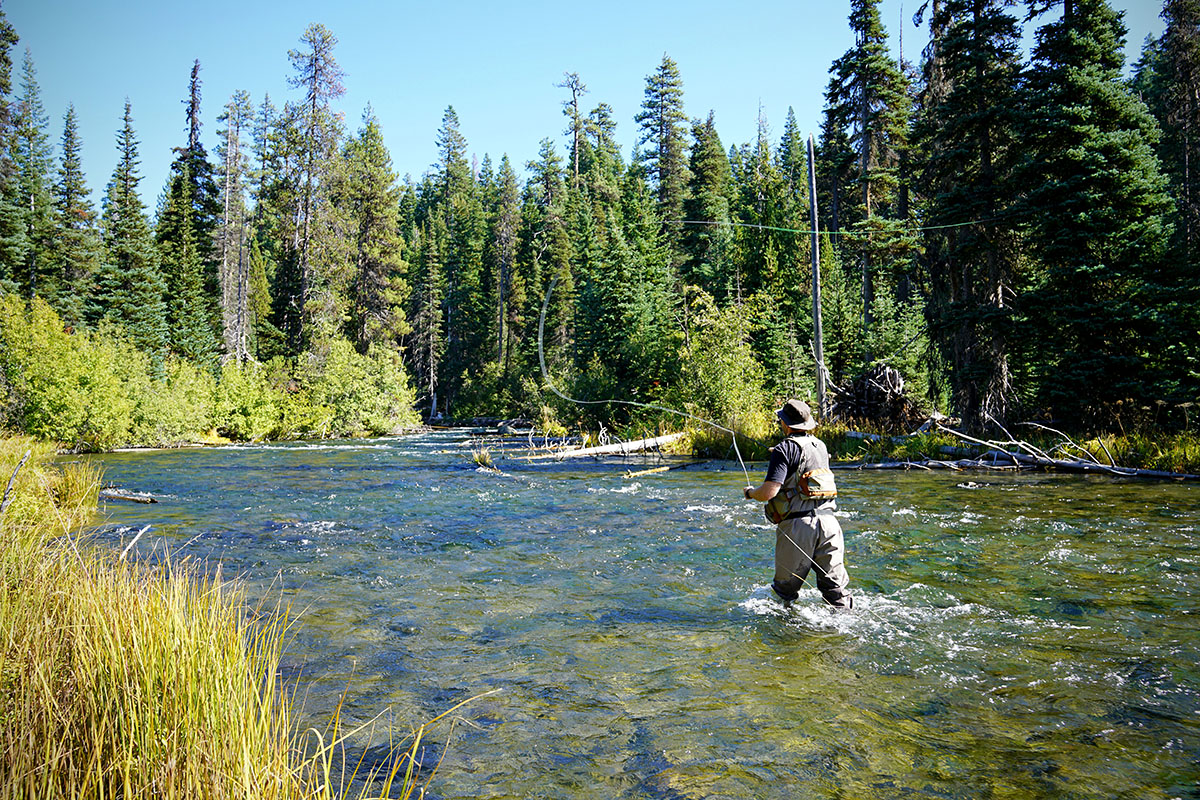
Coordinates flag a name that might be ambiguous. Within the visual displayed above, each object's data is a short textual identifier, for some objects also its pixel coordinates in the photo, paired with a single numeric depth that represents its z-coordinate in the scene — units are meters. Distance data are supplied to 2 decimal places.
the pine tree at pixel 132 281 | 41.09
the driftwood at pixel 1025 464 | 14.88
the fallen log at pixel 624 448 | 23.34
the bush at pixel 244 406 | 34.69
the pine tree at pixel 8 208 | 37.38
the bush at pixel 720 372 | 24.94
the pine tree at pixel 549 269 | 51.81
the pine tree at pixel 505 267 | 58.72
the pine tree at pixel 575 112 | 65.44
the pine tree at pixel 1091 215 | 17.41
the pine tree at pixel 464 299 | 62.64
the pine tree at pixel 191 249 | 45.16
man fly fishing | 6.43
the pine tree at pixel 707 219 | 45.03
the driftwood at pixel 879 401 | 21.88
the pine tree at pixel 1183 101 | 32.06
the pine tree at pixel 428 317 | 63.25
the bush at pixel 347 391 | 38.44
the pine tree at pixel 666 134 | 56.34
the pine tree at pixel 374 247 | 44.97
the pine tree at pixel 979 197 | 20.30
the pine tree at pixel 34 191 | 41.81
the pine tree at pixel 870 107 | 31.33
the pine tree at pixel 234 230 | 49.24
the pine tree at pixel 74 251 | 40.79
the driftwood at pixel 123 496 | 13.64
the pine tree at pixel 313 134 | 39.94
